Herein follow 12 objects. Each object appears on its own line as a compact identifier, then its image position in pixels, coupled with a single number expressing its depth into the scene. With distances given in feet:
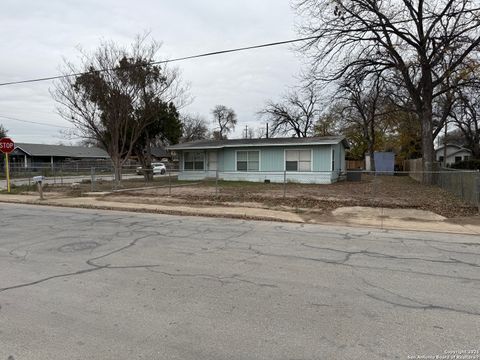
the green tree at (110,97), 73.61
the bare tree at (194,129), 246.80
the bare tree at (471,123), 143.95
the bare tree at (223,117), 266.16
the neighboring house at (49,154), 179.73
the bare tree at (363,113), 132.44
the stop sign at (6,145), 68.42
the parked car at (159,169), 145.18
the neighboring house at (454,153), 225.35
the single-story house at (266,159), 82.79
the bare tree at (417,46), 73.41
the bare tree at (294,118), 180.04
